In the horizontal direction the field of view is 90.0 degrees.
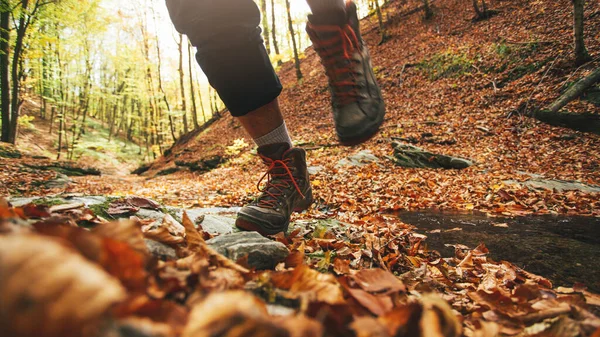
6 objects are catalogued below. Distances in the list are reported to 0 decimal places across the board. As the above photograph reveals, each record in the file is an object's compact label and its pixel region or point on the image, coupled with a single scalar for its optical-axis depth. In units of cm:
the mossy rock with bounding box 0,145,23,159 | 870
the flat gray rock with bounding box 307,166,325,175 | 638
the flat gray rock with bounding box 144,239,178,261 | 88
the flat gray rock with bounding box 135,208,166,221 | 180
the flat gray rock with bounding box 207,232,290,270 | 109
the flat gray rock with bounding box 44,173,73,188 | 728
